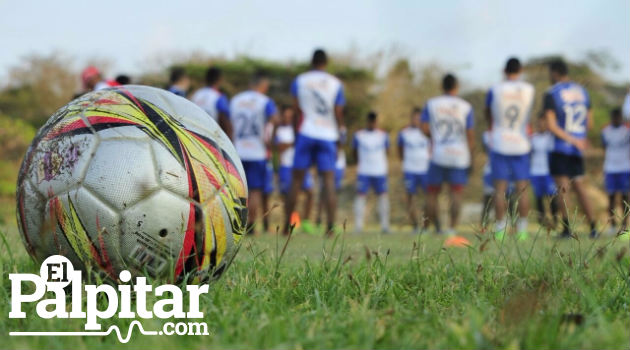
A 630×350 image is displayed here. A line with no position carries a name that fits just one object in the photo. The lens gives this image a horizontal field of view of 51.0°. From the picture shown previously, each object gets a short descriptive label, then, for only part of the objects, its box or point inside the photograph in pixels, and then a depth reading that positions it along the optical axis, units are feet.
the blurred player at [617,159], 37.01
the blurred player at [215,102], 29.89
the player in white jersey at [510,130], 29.17
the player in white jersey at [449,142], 32.22
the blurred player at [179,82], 28.96
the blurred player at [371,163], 41.55
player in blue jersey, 28.32
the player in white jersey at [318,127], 28.14
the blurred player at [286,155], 39.88
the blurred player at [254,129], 32.73
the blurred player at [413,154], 43.47
